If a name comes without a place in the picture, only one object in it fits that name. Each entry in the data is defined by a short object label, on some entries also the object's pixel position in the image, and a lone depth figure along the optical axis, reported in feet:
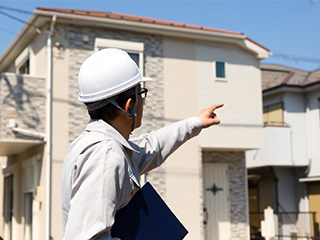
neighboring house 66.69
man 4.69
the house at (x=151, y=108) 44.83
